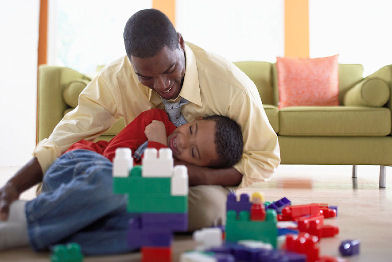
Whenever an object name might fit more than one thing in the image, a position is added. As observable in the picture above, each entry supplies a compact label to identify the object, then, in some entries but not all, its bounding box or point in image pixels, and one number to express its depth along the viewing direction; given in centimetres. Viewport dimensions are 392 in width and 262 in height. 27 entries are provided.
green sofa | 301
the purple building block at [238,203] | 144
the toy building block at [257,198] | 141
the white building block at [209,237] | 118
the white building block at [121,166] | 111
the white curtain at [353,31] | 502
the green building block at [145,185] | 110
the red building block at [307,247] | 120
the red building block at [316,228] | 154
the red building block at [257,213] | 130
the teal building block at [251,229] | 128
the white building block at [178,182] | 109
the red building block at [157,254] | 109
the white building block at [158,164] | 110
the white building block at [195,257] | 102
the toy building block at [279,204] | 194
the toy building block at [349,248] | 130
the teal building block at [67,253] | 109
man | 152
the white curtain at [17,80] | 440
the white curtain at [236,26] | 525
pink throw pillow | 358
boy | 128
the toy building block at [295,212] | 180
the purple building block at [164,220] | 110
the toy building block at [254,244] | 119
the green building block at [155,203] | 110
